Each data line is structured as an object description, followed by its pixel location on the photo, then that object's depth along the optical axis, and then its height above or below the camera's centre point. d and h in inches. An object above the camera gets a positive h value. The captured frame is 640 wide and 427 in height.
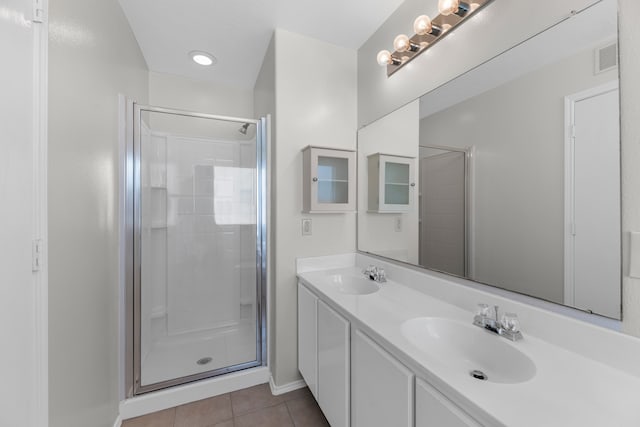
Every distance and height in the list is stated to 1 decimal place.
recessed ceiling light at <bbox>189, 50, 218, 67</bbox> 78.6 +51.1
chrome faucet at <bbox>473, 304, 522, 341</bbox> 34.4 -16.0
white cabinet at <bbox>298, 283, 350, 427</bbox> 44.8 -30.0
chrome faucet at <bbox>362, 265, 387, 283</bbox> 60.8 -15.3
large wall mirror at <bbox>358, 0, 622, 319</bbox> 30.3 +6.9
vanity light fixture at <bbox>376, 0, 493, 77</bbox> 43.5 +36.7
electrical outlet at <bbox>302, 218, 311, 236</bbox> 69.1 -3.8
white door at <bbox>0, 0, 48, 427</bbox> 26.8 -1.1
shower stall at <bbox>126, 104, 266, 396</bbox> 70.0 -10.9
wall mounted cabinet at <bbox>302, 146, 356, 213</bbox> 65.0 +9.2
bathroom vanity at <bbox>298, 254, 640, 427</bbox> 23.1 -17.7
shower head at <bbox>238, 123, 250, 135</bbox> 76.7 +27.2
